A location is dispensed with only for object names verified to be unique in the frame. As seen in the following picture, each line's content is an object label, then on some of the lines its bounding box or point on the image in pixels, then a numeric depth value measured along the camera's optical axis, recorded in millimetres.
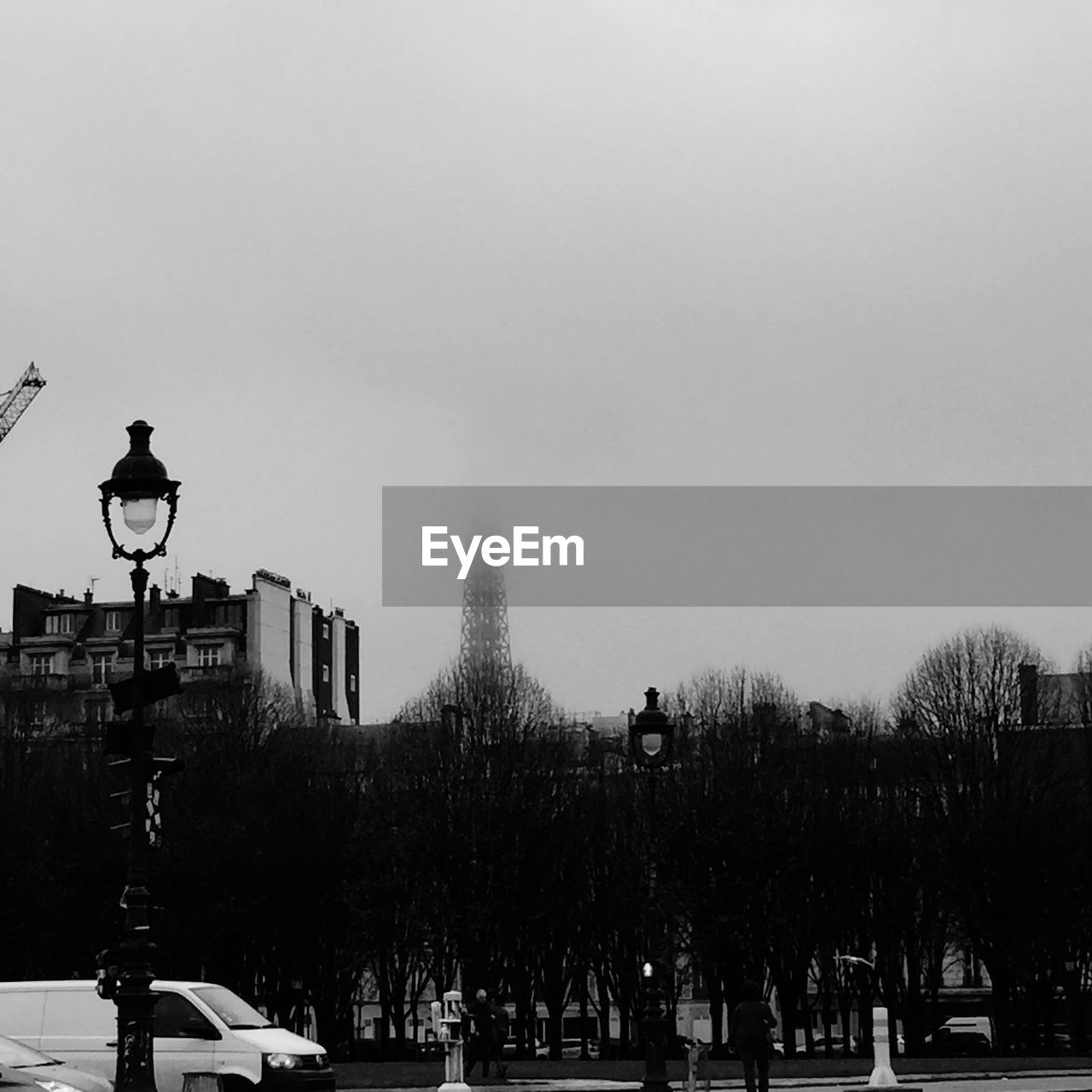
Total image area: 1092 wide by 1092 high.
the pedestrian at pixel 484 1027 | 41562
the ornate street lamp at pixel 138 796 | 19031
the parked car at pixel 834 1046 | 70875
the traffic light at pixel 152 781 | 20094
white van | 26094
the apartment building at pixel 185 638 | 119875
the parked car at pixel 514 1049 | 75394
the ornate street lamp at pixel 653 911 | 29250
